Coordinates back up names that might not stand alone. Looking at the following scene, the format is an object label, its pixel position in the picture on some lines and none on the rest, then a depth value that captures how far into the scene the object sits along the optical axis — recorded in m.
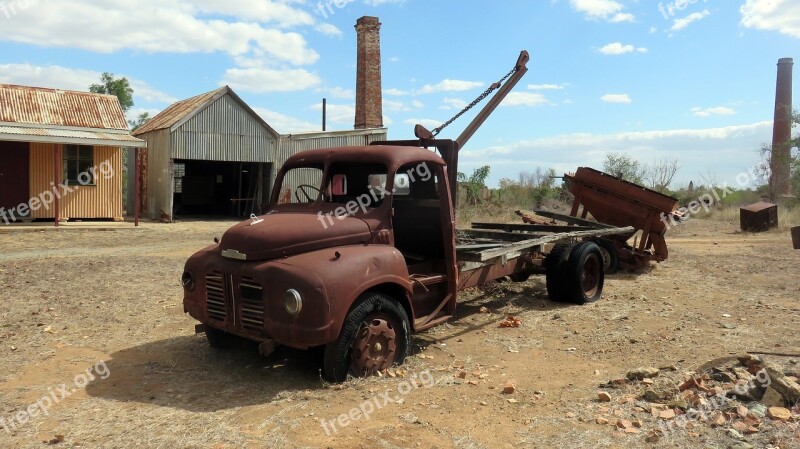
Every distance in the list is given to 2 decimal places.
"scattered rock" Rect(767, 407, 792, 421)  4.01
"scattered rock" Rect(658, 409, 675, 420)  4.17
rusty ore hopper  10.73
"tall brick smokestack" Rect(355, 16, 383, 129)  25.33
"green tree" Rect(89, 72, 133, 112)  34.28
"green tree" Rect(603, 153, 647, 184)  33.34
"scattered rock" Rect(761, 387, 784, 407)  4.27
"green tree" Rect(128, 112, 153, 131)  39.65
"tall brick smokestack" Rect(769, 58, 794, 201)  28.16
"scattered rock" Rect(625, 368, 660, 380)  4.97
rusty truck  4.52
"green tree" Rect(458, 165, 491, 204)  27.33
